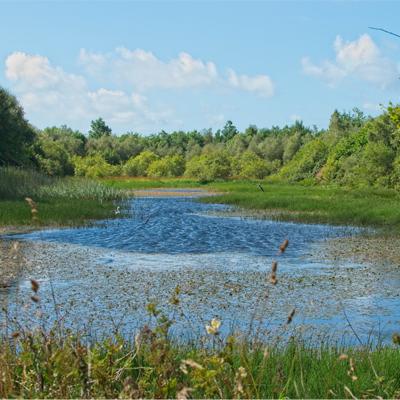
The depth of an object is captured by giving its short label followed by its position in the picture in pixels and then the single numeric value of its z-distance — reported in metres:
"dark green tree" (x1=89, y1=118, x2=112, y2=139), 140.15
